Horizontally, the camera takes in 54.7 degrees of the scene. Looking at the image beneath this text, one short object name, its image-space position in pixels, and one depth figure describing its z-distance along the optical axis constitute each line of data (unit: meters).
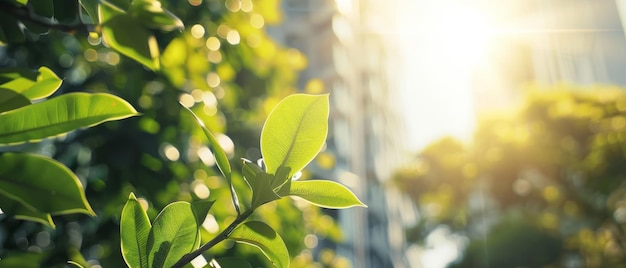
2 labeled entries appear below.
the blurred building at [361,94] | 14.32
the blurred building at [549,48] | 8.37
